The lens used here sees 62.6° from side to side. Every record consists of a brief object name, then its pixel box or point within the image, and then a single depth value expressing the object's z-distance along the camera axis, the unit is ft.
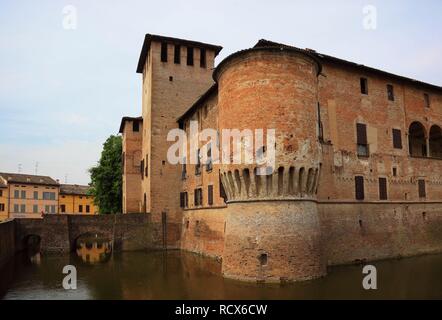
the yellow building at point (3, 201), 157.99
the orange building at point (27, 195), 161.27
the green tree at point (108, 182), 122.42
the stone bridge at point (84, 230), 86.17
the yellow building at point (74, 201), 182.50
